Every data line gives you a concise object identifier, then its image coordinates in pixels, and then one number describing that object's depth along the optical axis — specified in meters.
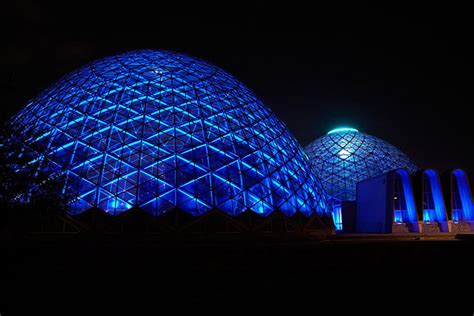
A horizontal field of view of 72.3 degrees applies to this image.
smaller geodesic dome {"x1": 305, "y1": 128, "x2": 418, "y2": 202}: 46.44
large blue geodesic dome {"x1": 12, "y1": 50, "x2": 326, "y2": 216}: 19.86
